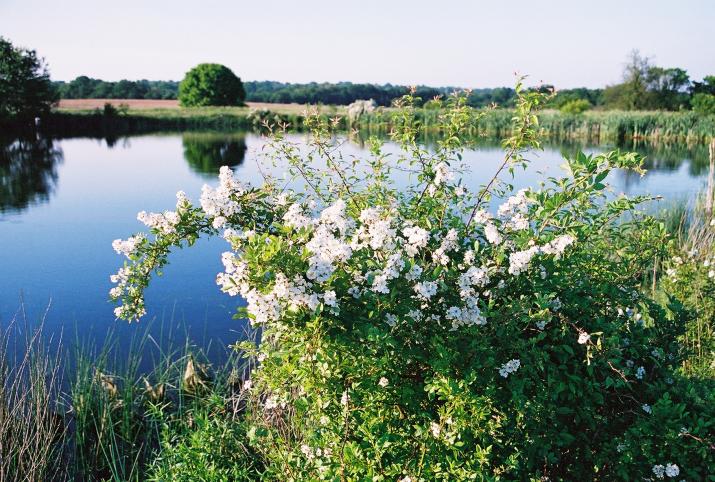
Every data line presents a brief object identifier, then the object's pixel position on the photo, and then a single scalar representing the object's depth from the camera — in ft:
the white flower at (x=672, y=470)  9.01
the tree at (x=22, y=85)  119.34
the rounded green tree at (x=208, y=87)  208.74
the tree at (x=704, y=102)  140.79
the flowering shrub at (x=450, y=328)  7.91
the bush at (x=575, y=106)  151.74
